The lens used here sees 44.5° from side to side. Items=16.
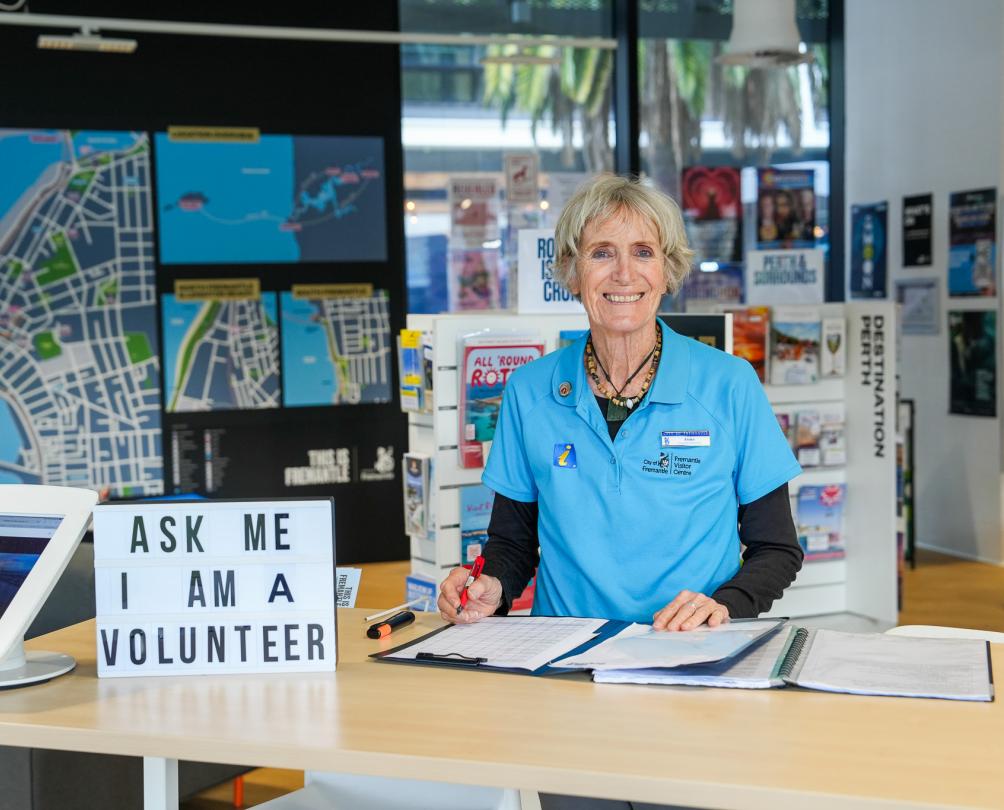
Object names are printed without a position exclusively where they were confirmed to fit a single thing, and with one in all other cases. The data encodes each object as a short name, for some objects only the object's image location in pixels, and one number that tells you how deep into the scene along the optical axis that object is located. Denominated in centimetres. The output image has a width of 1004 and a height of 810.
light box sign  195
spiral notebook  176
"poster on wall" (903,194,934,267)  761
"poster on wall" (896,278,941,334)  757
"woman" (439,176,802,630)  228
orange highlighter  216
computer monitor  193
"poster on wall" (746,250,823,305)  585
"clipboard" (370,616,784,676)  189
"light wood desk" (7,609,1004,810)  146
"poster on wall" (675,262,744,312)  809
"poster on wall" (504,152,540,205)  783
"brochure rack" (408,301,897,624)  566
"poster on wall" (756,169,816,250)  820
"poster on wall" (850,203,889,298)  805
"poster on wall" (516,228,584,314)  419
